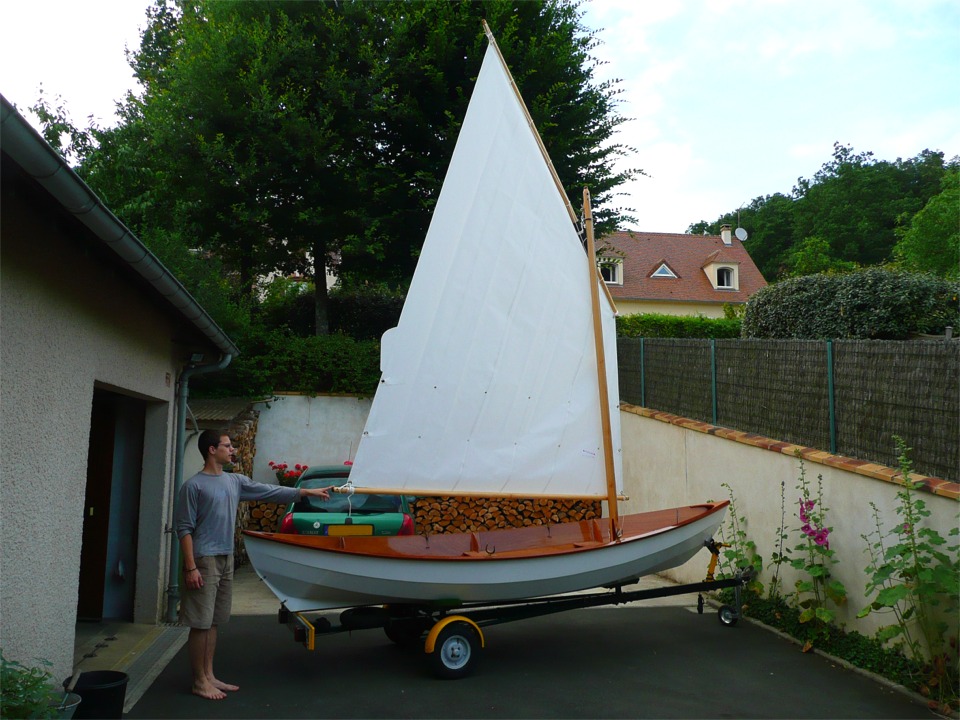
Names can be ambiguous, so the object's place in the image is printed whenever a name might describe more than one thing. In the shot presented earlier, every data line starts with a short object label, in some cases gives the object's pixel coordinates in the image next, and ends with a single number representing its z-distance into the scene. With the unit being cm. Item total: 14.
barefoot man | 504
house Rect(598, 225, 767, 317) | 3188
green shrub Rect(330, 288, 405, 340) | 1722
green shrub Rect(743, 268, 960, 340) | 1016
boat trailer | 560
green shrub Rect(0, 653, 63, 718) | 329
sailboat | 606
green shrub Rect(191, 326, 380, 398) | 1302
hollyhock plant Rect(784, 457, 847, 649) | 643
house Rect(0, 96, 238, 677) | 364
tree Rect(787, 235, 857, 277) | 2881
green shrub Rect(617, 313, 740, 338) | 2081
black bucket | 417
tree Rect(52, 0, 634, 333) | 1391
